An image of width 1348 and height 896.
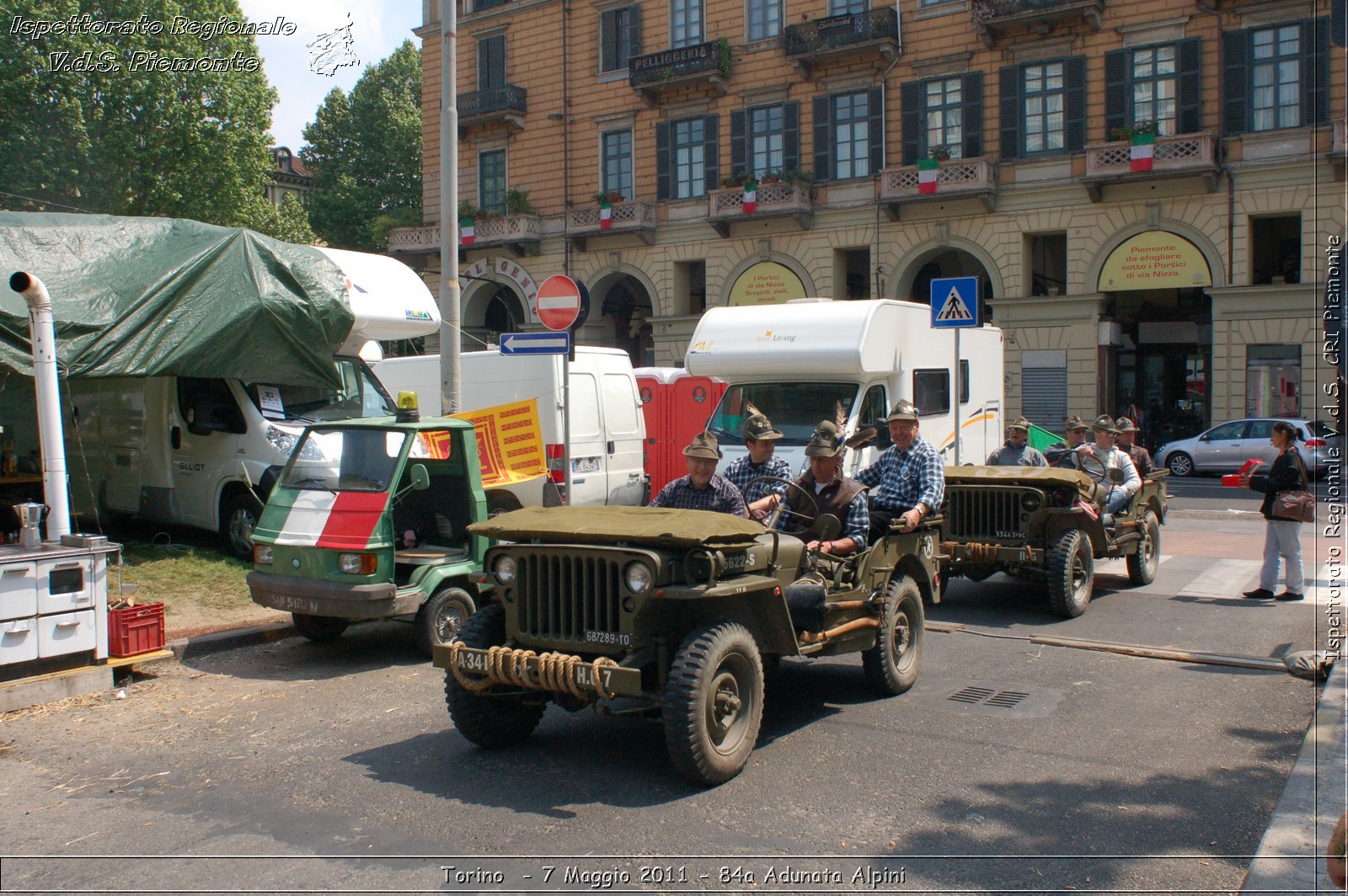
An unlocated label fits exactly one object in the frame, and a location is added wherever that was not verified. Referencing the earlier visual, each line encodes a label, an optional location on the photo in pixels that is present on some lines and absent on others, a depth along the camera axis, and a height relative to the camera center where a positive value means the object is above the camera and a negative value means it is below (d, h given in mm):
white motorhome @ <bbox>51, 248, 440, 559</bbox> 11469 -138
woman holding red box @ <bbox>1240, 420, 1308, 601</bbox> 10164 -1205
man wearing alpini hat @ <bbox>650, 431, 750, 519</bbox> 6812 -532
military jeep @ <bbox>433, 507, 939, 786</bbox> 5207 -1132
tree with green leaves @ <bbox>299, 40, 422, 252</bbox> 53312 +12762
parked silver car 25391 -1274
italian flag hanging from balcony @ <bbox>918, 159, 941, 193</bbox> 30719 +6326
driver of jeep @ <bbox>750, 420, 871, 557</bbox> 6953 -619
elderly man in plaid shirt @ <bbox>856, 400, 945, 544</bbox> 7531 -569
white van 13188 +44
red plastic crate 7590 -1519
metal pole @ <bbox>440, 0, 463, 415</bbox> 11898 +1997
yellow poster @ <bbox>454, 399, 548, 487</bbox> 11117 -369
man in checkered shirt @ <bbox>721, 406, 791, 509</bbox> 7430 -395
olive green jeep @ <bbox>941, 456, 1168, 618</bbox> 9695 -1196
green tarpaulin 9805 +1063
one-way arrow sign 10352 +604
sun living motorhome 12055 +443
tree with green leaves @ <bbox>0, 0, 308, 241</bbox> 30094 +8734
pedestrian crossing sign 11891 +1055
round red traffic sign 10609 +1011
